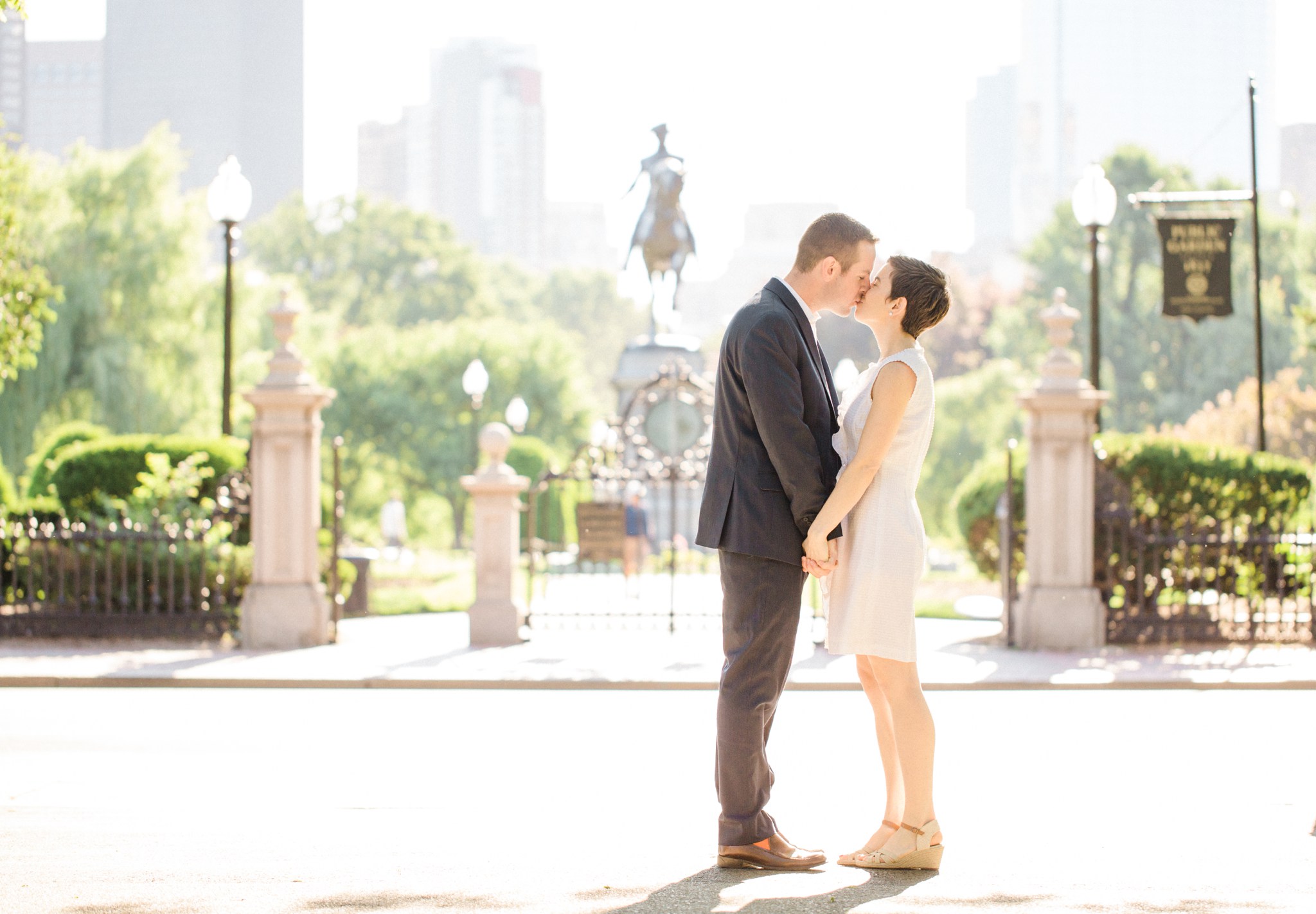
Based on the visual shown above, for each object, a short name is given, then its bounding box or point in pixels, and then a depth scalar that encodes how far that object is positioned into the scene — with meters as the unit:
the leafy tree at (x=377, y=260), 75.31
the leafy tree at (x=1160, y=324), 48.41
